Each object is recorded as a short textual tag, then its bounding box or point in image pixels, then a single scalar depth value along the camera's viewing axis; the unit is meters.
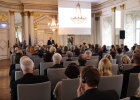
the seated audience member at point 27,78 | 2.80
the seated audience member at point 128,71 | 3.43
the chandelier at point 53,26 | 14.30
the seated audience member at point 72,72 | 2.78
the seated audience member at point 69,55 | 5.89
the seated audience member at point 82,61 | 4.50
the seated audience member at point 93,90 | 1.71
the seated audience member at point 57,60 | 4.28
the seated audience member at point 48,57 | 5.28
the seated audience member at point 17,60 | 5.43
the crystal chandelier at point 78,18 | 12.97
